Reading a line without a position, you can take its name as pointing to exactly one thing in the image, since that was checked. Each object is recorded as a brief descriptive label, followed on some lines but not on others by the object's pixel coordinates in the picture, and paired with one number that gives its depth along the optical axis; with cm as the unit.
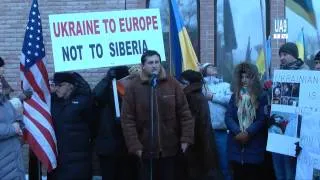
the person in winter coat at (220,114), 760
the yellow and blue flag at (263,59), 797
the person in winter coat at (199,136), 721
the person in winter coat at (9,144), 636
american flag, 702
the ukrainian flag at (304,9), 935
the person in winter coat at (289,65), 640
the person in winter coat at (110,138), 723
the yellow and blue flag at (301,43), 876
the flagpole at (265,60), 762
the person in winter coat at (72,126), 721
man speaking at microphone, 654
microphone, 657
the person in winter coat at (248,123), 671
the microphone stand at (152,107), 653
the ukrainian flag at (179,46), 776
